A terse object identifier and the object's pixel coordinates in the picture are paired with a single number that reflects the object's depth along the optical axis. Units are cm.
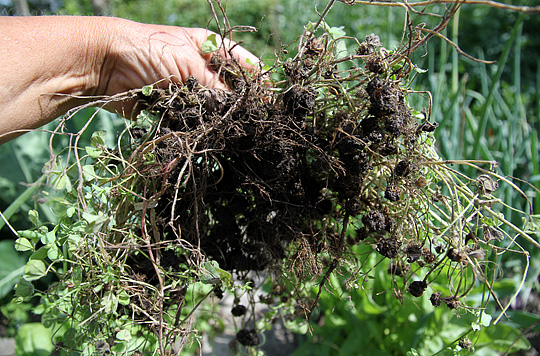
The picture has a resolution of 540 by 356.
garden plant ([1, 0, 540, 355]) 27
